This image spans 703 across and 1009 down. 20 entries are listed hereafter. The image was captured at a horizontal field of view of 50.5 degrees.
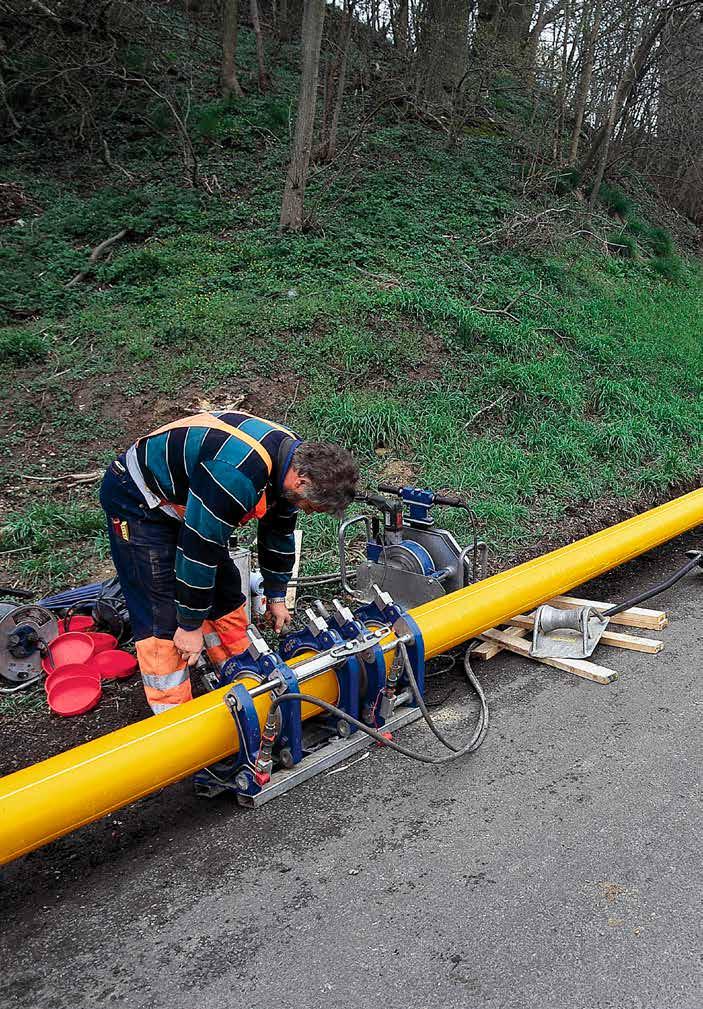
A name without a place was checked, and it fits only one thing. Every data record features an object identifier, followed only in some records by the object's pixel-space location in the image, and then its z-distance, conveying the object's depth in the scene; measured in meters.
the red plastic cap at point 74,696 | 3.52
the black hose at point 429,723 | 2.74
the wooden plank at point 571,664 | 3.78
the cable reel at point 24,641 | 3.67
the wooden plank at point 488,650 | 4.04
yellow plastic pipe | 2.33
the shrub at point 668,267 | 12.09
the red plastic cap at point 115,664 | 3.82
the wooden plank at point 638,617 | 4.32
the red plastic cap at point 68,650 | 3.75
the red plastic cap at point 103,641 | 3.97
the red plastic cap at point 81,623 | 4.09
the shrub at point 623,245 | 11.95
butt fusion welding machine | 2.78
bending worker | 2.79
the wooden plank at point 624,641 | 4.08
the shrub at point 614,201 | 12.81
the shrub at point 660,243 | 12.69
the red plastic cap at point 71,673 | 3.56
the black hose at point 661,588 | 4.33
